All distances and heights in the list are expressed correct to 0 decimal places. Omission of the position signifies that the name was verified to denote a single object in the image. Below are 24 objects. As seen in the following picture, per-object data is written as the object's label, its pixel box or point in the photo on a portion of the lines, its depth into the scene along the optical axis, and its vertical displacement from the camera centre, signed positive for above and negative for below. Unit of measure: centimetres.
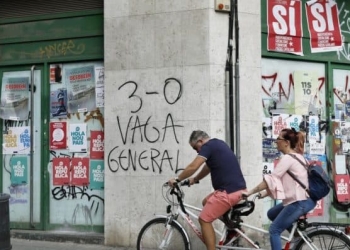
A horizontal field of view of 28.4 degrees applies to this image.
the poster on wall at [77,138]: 1131 +3
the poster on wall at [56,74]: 1157 +111
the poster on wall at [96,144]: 1115 -7
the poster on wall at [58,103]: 1149 +61
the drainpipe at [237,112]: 1023 +39
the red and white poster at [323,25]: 1165 +191
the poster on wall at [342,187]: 1190 -85
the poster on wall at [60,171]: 1141 -52
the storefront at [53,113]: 1123 +45
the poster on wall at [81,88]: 1128 +85
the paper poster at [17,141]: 1177 -1
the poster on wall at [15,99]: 1183 +71
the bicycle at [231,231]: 783 -112
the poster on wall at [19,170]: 1178 -51
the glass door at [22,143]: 1166 -5
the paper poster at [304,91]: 1145 +79
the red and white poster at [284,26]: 1111 +182
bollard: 817 -98
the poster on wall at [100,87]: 1110 +85
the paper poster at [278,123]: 1111 +24
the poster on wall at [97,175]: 1111 -57
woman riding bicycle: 794 -63
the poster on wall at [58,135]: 1145 +8
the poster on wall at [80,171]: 1127 -52
